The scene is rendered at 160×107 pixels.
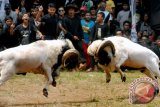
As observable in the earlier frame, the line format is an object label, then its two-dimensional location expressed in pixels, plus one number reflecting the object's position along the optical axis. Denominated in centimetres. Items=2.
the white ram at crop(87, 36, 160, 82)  1360
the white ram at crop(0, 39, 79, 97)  1257
